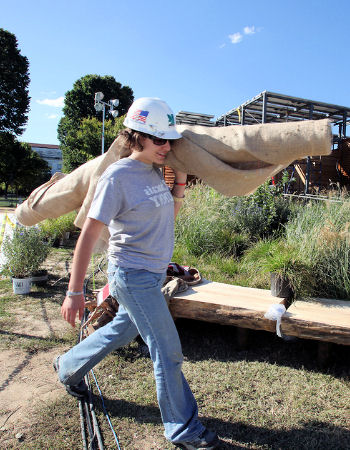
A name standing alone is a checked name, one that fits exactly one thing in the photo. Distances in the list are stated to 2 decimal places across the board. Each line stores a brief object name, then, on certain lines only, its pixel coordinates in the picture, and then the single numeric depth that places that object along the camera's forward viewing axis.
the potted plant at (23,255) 4.84
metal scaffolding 11.77
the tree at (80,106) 31.83
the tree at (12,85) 28.17
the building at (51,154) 62.40
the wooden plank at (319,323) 2.70
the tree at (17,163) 27.81
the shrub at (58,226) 8.27
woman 1.73
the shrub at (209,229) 5.84
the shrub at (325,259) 3.67
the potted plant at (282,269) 3.56
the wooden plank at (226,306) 2.98
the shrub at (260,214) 6.21
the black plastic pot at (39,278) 5.21
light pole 14.99
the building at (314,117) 12.61
